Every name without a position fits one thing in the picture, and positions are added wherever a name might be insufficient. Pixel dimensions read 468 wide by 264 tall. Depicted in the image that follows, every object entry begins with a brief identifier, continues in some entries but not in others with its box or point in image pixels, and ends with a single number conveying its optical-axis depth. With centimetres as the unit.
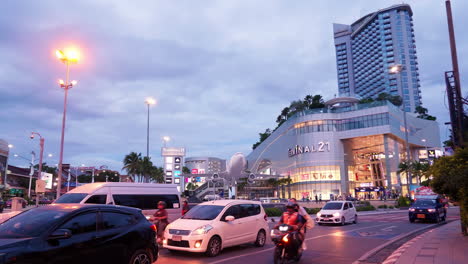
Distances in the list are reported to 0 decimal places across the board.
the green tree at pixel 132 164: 9044
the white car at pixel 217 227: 980
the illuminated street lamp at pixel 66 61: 2286
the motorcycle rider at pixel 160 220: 1160
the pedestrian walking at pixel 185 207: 1480
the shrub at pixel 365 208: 3894
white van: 1232
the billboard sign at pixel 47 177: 5422
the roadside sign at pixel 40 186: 2228
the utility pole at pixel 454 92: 1399
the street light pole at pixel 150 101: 3656
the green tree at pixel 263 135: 14698
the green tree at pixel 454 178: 1091
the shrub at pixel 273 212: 2789
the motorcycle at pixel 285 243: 850
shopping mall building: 7962
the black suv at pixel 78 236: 520
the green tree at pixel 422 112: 12009
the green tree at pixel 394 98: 11812
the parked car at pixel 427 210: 2269
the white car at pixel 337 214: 2137
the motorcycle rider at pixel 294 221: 893
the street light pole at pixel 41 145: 3389
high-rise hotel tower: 16150
